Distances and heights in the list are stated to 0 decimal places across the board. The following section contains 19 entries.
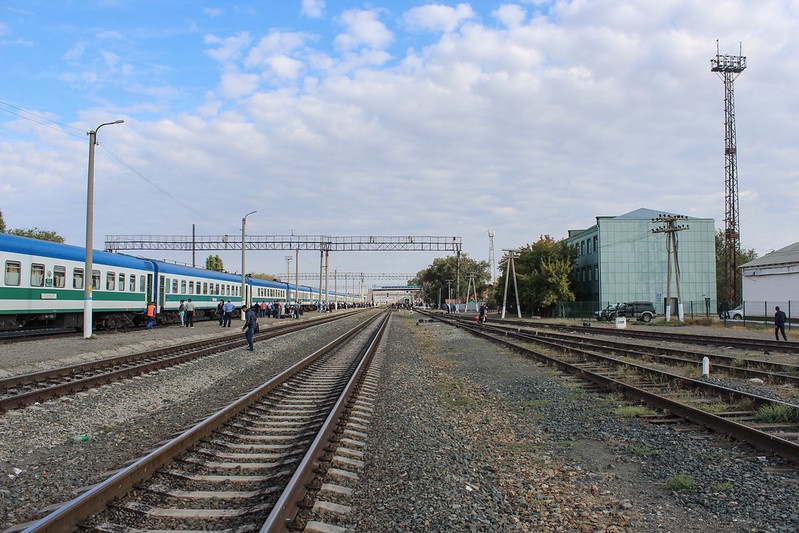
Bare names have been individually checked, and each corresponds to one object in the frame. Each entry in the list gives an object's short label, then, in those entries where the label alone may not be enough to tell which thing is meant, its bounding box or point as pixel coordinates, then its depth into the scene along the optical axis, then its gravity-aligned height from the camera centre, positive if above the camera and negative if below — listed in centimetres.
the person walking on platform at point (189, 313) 3037 -111
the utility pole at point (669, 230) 4384 +484
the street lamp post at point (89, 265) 2038 +98
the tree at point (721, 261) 7622 +503
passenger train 1888 +26
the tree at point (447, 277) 11400 +331
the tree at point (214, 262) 11381 +594
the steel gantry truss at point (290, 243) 5569 +488
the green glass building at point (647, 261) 6034 +331
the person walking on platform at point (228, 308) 2869 -81
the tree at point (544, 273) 6085 +211
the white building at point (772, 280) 4900 +107
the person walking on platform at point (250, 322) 1934 -100
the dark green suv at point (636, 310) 4772 -145
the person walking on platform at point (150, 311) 2799 -91
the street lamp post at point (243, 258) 3755 +226
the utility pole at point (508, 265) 6109 +292
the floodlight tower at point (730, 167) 6044 +1303
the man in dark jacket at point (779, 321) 2422 -119
